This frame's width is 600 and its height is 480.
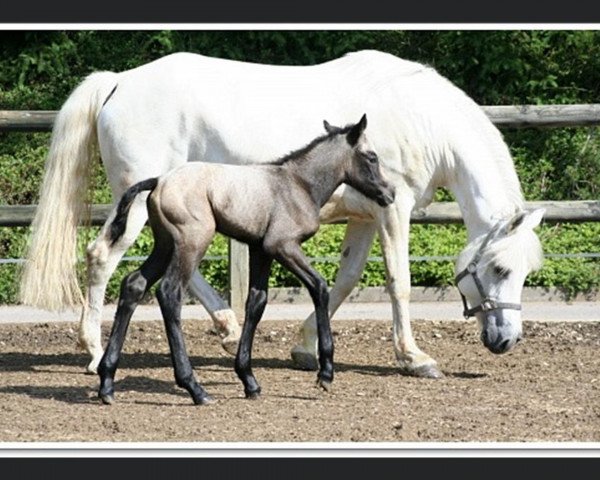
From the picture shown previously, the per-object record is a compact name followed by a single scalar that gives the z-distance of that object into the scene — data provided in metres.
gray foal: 13.28
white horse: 15.66
